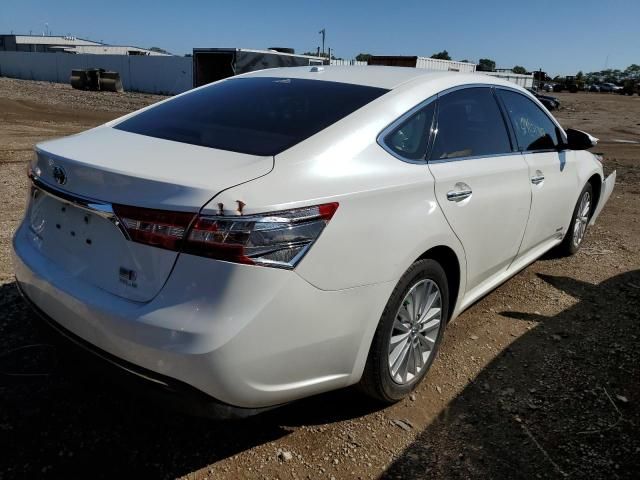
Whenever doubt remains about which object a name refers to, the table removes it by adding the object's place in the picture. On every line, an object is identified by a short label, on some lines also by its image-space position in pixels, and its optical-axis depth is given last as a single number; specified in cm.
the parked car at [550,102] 3137
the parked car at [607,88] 8069
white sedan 189
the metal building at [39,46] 8281
